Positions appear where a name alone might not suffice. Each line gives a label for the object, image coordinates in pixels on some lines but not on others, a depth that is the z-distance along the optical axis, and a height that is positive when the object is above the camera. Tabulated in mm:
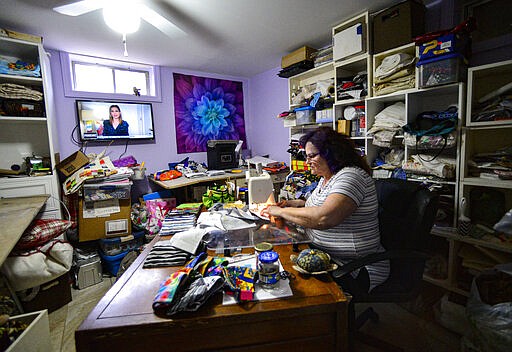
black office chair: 1246 -502
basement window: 3008 +1027
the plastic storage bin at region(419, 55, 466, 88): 1724 +512
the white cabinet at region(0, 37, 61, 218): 2287 +319
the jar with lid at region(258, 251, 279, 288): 922 -426
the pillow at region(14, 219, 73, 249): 1926 -560
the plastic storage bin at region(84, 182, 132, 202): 2510 -332
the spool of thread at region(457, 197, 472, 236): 1775 -537
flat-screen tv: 3041 +472
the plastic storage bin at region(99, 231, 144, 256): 2648 -902
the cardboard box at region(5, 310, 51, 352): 1294 -917
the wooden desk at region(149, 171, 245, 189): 2793 -286
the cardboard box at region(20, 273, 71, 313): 2006 -1093
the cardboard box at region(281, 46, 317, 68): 2790 +1062
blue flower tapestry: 3746 +669
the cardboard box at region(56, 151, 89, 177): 2520 -39
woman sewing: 1246 -306
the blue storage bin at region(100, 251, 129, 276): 2611 -1056
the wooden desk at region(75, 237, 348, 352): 779 -530
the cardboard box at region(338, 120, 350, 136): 2518 +224
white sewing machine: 1607 -245
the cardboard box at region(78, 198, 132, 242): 2553 -623
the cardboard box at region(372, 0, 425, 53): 1942 +957
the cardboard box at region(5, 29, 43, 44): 2142 +1071
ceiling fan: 1696 +1008
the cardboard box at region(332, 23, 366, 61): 2211 +949
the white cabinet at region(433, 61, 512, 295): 1659 -282
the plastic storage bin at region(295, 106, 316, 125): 2928 +411
